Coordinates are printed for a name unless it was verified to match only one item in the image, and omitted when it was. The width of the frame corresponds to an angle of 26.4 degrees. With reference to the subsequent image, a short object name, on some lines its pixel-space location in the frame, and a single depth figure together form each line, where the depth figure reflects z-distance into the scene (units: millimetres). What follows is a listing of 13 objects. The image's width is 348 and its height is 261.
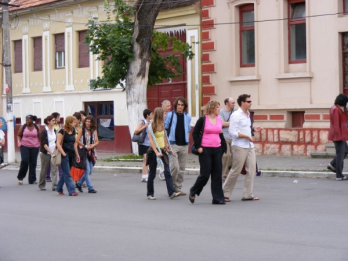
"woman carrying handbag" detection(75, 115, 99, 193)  15172
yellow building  26641
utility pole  24947
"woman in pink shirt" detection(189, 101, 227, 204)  12328
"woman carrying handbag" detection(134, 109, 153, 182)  16266
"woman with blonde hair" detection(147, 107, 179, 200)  13367
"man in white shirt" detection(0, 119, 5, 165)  17298
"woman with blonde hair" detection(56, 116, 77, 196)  14656
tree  23016
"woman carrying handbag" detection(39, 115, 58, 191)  16172
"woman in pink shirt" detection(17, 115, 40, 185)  17656
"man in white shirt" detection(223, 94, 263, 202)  12531
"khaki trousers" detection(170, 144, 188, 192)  13828
